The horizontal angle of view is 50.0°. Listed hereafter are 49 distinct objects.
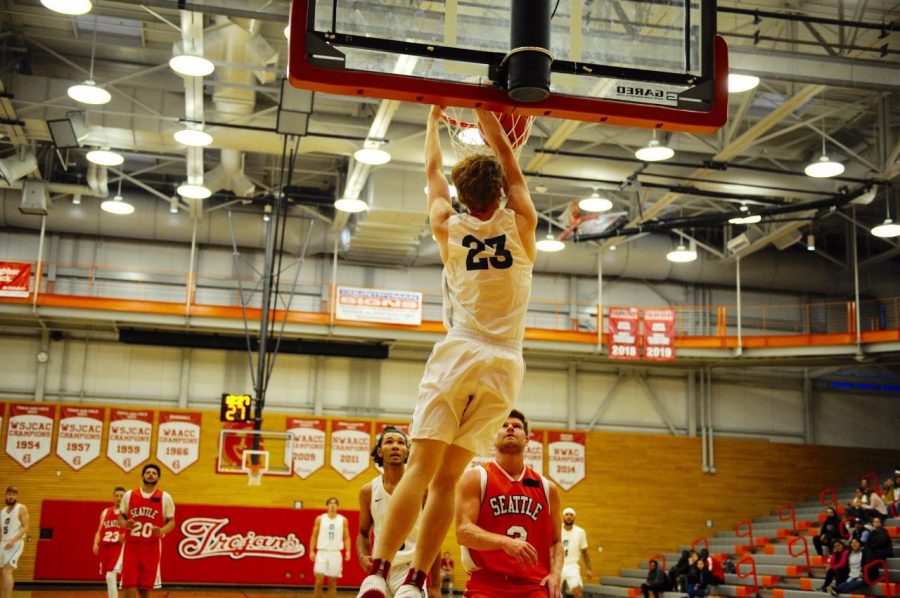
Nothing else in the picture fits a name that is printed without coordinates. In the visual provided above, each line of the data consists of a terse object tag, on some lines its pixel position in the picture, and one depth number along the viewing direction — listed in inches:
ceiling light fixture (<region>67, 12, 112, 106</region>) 611.5
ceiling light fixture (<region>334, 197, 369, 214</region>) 827.4
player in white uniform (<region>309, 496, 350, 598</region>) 665.0
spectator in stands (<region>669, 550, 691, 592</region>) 835.4
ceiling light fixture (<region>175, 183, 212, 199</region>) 812.6
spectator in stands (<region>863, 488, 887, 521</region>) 814.0
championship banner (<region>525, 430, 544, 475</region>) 1003.3
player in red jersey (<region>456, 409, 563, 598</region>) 211.2
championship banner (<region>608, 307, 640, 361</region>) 1017.5
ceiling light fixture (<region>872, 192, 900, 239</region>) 828.6
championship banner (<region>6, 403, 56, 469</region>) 920.9
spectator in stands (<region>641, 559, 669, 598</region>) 813.9
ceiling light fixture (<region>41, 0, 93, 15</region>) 493.4
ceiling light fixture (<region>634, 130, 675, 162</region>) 705.0
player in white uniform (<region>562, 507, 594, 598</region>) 615.5
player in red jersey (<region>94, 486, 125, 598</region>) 486.3
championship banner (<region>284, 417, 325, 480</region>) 965.2
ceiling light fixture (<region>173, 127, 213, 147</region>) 675.4
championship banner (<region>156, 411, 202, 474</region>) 939.3
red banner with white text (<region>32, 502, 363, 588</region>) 852.6
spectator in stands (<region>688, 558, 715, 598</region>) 801.9
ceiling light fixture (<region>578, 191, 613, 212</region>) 834.8
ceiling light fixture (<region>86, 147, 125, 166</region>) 752.6
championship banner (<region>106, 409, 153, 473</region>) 929.5
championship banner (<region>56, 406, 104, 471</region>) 925.2
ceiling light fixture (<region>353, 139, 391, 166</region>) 721.6
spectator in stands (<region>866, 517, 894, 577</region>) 692.1
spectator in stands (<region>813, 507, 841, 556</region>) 777.6
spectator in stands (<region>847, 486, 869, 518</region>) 740.0
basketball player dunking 166.6
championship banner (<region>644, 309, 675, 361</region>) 1017.5
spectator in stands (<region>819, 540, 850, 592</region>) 701.9
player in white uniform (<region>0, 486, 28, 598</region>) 543.5
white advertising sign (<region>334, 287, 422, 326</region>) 992.9
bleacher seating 763.4
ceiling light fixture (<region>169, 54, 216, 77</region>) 565.3
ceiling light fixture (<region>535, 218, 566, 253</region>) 962.7
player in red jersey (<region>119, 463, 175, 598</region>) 406.9
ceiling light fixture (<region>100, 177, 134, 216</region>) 916.6
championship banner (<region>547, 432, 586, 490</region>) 1019.3
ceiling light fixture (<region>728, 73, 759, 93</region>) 579.8
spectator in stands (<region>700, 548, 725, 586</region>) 809.5
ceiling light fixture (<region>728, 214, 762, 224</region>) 893.2
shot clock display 763.4
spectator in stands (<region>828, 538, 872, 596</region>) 689.0
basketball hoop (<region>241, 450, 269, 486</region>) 758.1
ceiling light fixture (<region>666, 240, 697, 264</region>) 985.2
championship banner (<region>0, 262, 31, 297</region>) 931.3
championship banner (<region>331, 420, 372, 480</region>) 970.7
